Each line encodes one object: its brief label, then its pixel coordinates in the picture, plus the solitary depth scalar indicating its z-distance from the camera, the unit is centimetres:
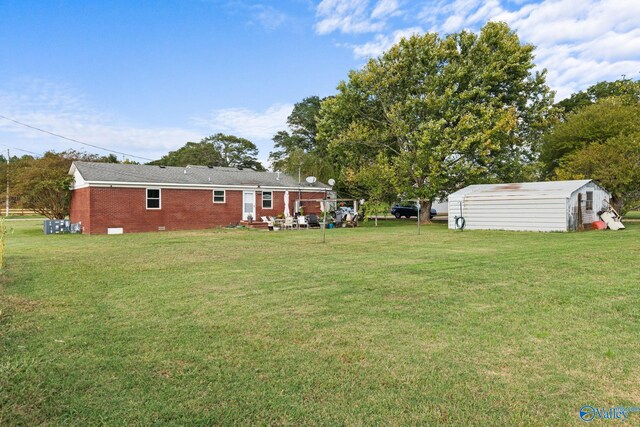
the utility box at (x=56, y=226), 1844
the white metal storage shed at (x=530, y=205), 1722
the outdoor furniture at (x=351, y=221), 2342
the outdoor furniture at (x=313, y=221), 2252
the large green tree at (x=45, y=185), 1991
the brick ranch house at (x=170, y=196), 1855
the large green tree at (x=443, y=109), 2175
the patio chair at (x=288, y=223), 2155
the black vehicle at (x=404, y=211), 3500
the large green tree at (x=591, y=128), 2330
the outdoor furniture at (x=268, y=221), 2125
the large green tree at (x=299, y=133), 4447
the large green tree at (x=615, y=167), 1983
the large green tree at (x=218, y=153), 5253
